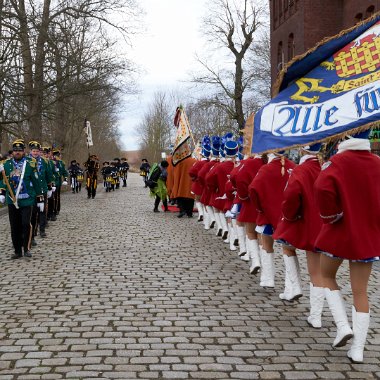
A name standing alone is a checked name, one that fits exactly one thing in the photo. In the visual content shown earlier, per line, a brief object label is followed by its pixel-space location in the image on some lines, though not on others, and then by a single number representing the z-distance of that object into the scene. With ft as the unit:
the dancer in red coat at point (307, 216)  18.44
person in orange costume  54.21
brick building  88.96
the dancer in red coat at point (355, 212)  14.99
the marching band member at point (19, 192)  31.14
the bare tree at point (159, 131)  215.31
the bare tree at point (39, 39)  60.91
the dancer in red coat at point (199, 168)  42.86
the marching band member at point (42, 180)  35.40
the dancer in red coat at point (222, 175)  34.39
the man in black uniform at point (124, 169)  131.67
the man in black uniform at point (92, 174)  83.09
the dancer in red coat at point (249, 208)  25.89
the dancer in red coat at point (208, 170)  39.65
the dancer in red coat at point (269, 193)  22.72
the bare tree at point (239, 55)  133.69
